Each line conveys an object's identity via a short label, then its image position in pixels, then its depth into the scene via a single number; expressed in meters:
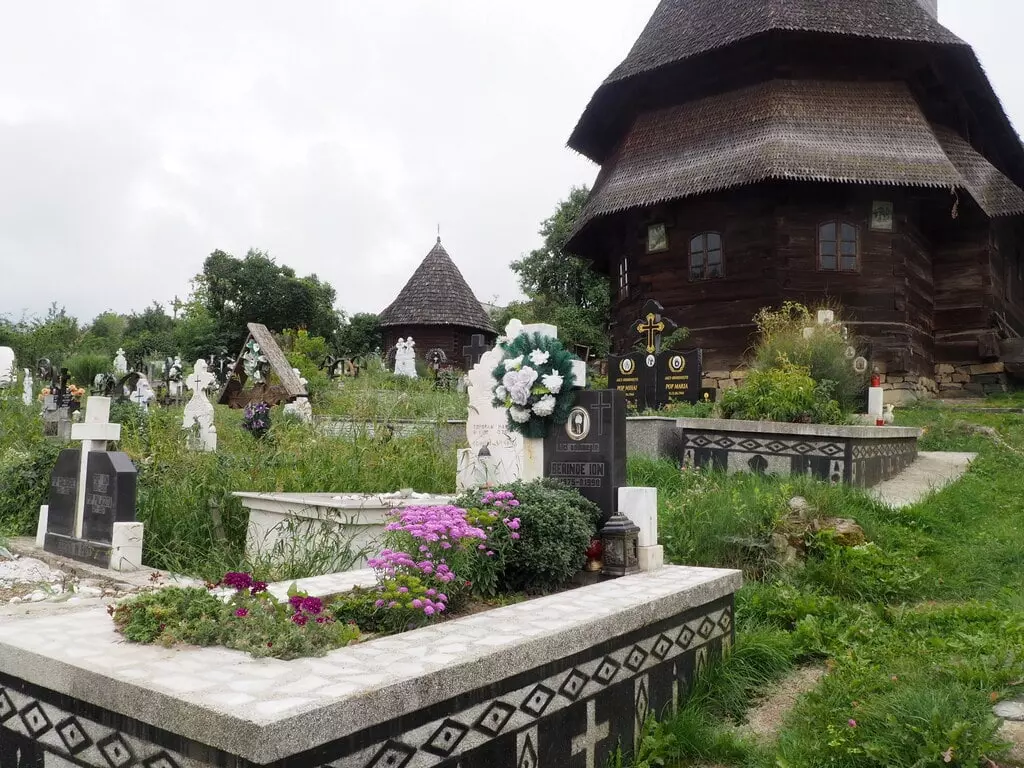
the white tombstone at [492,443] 6.48
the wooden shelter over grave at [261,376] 18.50
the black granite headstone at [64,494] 7.17
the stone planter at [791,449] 9.59
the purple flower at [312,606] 3.60
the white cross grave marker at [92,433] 7.07
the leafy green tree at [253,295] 37.75
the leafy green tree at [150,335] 40.59
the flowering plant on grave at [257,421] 12.19
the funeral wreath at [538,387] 6.23
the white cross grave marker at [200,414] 10.77
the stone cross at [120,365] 21.66
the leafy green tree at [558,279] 30.42
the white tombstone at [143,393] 18.09
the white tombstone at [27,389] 15.75
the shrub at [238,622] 3.33
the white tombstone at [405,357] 27.86
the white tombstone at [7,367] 15.37
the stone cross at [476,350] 11.75
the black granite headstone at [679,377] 12.95
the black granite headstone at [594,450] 5.84
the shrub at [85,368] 20.03
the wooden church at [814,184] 17.73
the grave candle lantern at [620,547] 5.38
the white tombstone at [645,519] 5.52
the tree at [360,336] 38.12
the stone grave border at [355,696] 2.62
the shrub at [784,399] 10.31
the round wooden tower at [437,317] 30.69
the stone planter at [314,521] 6.57
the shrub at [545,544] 5.07
